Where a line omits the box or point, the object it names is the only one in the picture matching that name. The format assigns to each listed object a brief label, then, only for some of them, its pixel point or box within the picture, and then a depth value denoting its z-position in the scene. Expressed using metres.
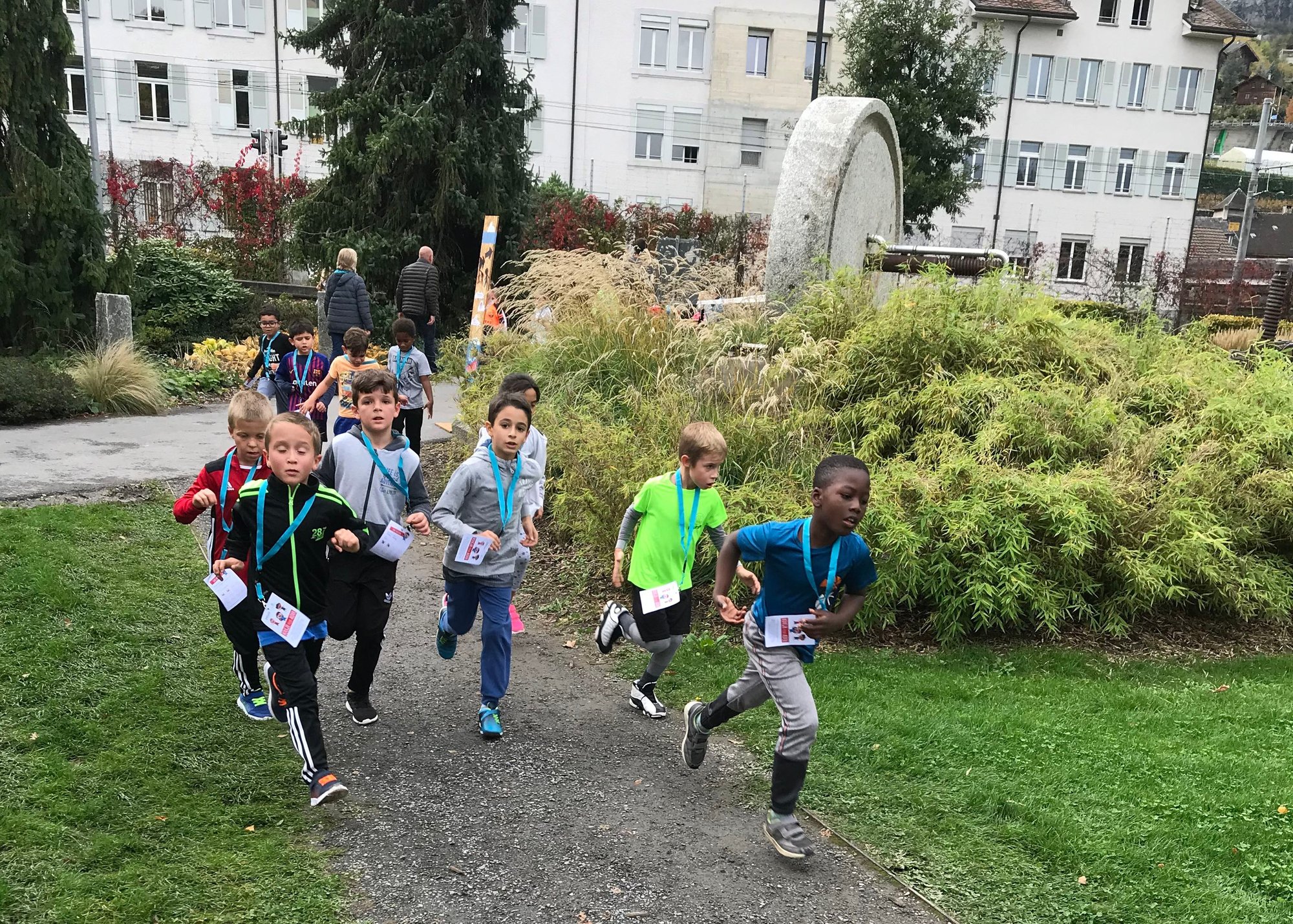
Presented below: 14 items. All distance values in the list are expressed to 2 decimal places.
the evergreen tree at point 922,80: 24.34
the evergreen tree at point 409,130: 18.88
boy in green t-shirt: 4.67
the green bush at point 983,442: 5.90
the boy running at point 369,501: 4.36
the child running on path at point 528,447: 4.79
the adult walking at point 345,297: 11.94
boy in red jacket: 4.29
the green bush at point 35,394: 10.48
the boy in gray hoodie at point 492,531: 4.57
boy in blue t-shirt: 3.68
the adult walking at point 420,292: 14.11
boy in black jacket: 3.90
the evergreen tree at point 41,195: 12.50
